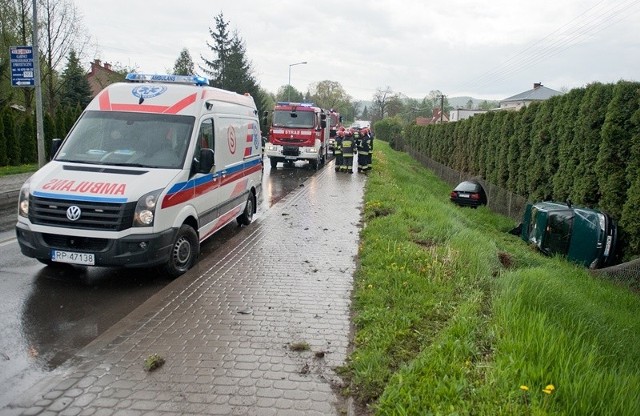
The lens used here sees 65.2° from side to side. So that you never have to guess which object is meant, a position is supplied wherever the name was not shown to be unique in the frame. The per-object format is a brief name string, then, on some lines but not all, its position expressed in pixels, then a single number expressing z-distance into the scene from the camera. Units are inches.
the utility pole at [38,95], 685.7
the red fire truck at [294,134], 908.6
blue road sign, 689.0
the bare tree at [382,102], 4726.9
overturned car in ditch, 388.8
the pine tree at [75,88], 1362.0
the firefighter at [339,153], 890.3
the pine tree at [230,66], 2142.0
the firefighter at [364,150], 863.1
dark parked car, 771.4
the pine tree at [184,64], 2411.4
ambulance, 241.1
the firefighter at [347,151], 856.3
